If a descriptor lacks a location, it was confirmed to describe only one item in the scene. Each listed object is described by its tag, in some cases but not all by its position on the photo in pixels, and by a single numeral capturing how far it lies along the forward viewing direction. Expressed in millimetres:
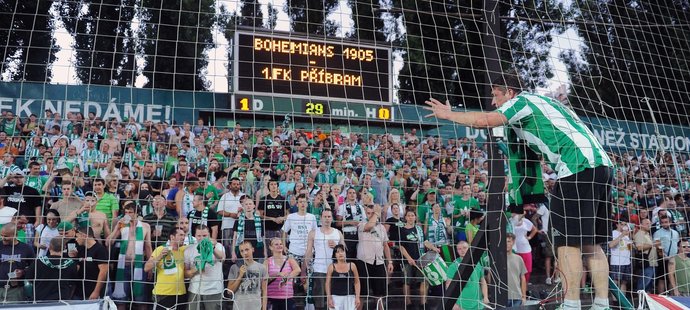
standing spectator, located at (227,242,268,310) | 7285
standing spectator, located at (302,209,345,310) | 7633
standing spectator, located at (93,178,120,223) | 7719
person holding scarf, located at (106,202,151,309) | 7246
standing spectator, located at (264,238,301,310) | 7449
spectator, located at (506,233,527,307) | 7676
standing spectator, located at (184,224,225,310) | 6953
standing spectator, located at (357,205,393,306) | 7887
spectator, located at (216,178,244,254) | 7805
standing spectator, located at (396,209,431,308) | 8062
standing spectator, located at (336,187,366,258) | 8148
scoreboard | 9484
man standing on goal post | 4375
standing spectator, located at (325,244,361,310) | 7469
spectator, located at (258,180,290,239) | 8094
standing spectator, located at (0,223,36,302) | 6822
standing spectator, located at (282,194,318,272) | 7852
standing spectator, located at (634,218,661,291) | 9227
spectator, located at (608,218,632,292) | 8805
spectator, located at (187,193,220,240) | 7590
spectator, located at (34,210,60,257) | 7180
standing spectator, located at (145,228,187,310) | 6965
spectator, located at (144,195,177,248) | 7570
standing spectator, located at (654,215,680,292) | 9242
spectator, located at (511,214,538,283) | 8828
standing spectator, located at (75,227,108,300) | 7082
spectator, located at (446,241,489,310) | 5344
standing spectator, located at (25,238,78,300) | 6754
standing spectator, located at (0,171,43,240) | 7573
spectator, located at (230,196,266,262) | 7719
